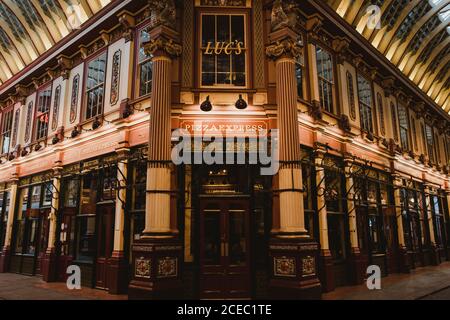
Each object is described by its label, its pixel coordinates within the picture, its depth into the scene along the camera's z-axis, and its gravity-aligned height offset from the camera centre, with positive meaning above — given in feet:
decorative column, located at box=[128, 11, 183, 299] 26.86 +3.05
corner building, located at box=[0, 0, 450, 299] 28.89 +9.62
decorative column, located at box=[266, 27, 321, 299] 27.14 +2.55
